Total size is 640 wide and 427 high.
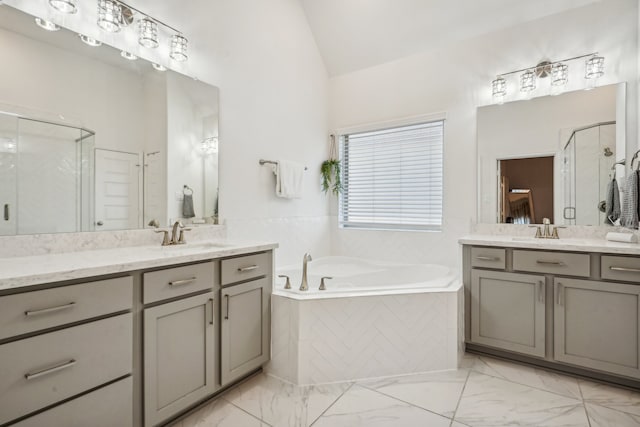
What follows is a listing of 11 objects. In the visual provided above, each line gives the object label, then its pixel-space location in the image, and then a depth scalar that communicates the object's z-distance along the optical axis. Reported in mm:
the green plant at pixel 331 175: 3574
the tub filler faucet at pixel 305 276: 2256
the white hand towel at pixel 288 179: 2893
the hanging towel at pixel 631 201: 2008
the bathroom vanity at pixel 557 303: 1962
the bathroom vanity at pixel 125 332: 1103
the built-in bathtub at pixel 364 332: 2057
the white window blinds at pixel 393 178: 3186
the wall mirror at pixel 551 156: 2465
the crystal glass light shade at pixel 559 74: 2568
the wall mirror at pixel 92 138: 1497
